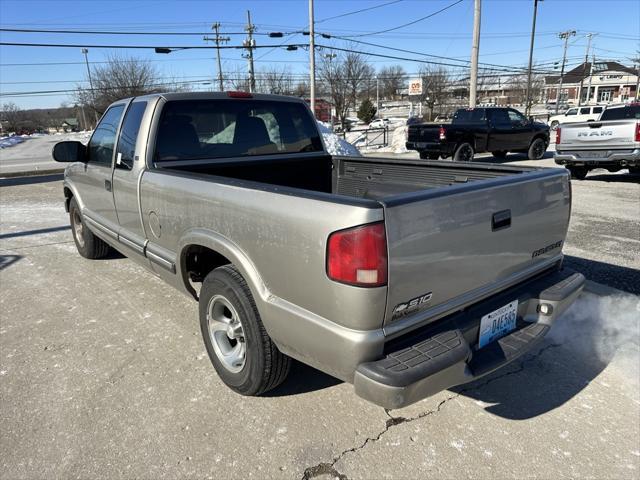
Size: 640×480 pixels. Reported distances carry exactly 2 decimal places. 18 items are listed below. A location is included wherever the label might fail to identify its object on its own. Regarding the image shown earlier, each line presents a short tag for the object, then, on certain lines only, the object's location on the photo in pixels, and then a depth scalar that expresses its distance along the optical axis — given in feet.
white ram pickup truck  31.71
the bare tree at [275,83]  192.54
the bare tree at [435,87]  220.02
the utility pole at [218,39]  160.25
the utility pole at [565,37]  207.63
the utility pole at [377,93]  243.60
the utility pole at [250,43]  130.56
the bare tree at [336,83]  178.70
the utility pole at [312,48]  89.81
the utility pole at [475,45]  60.39
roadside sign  179.32
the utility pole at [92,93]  163.17
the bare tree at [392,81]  268.11
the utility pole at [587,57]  227.81
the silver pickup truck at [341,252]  6.53
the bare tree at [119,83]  155.43
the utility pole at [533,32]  123.61
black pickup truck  45.65
